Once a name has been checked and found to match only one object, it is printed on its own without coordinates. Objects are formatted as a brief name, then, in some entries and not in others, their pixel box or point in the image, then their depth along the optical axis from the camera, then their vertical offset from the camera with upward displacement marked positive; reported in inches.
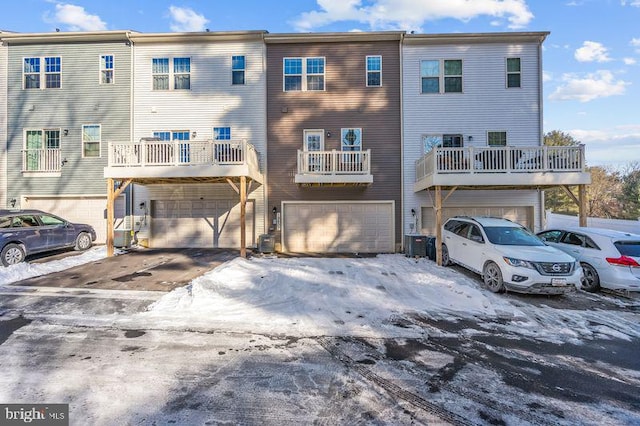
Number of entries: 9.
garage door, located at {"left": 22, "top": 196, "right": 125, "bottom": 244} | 534.0 +18.9
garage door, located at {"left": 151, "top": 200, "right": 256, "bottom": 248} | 521.3 -10.6
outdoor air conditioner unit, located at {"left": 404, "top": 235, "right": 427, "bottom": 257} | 441.1 -44.6
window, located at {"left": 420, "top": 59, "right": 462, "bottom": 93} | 519.2 +240.5
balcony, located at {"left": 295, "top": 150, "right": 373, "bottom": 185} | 452.8 +74.2
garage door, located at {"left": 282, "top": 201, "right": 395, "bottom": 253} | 514.3 -16.8
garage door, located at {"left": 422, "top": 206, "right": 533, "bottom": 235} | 508.3 +3.2
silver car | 263.6 -39.1
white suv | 249.8 -39.6
